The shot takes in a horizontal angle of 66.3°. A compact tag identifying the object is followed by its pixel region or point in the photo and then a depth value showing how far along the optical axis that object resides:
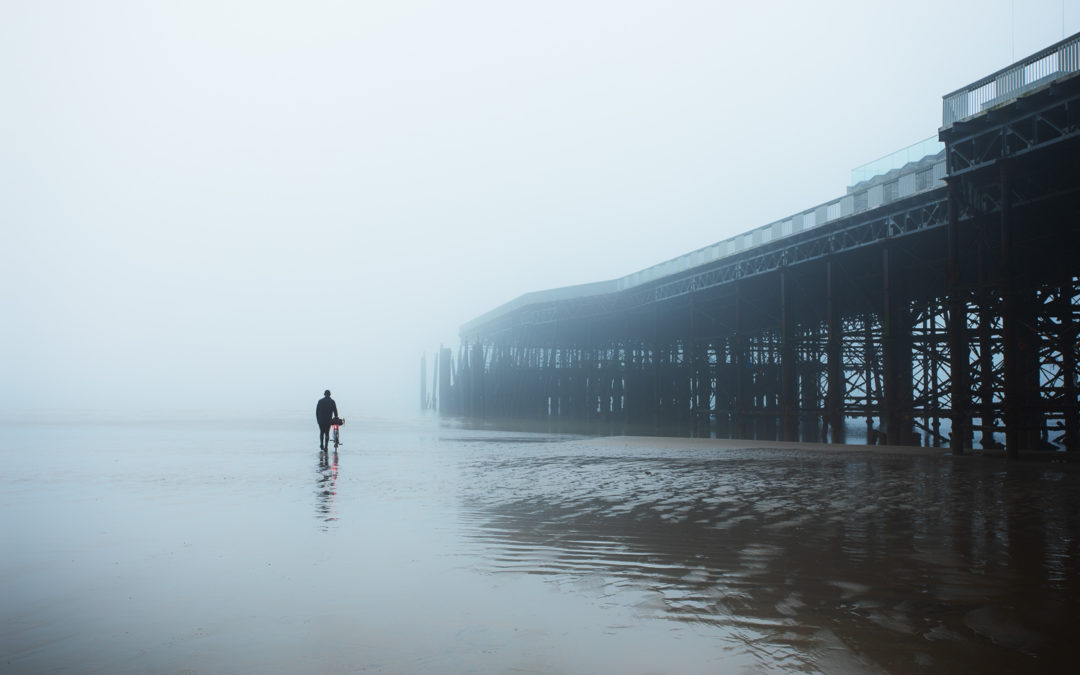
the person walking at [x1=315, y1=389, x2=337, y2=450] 20.48
